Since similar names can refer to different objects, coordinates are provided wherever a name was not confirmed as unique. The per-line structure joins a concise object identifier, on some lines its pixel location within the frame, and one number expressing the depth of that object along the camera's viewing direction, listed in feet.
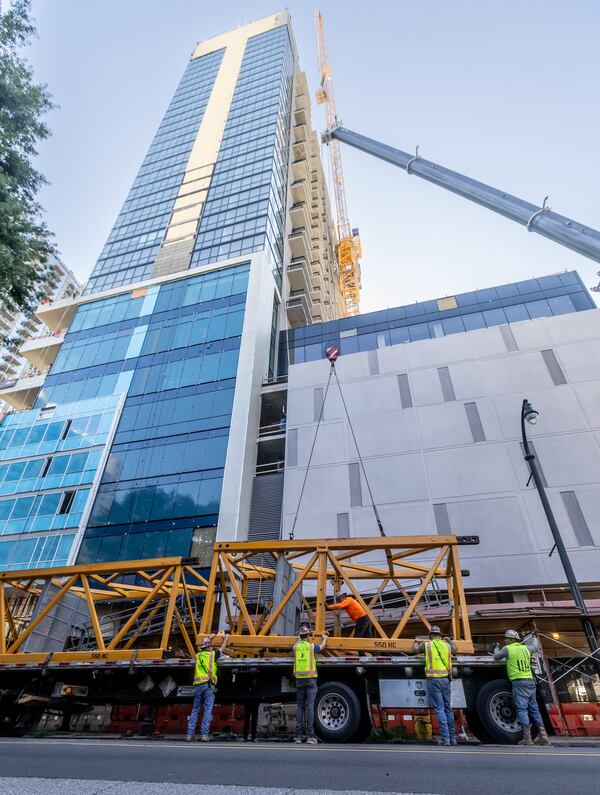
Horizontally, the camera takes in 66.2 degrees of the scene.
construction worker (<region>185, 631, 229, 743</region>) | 30.33
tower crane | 269.03
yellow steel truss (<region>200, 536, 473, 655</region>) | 33.83
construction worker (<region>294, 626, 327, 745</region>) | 28.30
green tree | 43.73
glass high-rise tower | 90.12
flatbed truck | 28.91
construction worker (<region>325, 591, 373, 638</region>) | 37.93
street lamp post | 39.63
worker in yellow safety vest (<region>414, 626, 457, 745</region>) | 27.25
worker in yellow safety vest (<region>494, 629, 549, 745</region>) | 26.71
